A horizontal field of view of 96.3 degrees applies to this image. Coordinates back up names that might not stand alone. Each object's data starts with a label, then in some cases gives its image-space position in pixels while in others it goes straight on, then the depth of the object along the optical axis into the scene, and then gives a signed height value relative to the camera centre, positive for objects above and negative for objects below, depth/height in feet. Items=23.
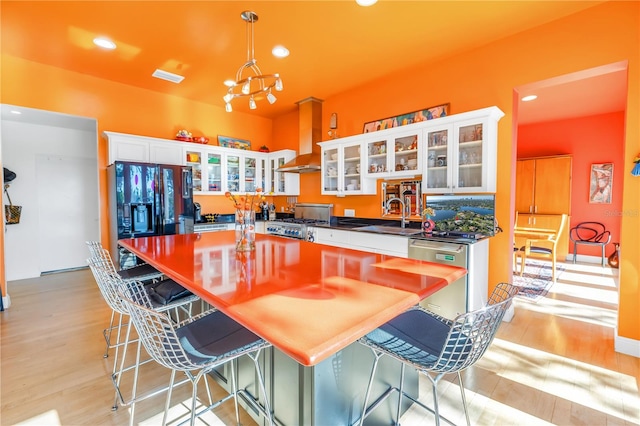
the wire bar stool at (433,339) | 3.64 -2.02
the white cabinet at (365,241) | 10.25 -1.51
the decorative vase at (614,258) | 16.44 -3.18
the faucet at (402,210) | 12.23 -0.30
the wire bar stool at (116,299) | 5.27 -1.99
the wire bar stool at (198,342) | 3.70 -2.05
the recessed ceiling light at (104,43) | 9.86 +5.59
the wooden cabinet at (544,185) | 18.47 +1.22
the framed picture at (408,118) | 11.15 +3.57
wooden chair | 14.33 -2.16
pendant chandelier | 7.30 +5.44
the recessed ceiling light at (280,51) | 10.19 +5.50
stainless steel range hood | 15.47 +3.81
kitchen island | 2.84 -1.20
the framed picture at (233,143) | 17.08 +3.66
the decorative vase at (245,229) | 6.91 -0.66
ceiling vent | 12.30 +5.57
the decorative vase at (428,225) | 10.64 -0.83
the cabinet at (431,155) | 9.64 +1.90
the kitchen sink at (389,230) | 11.03 -1.10
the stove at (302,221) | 14.12 -1.00
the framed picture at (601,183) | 17.37 +1.26
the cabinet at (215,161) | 13.19 +2.19
